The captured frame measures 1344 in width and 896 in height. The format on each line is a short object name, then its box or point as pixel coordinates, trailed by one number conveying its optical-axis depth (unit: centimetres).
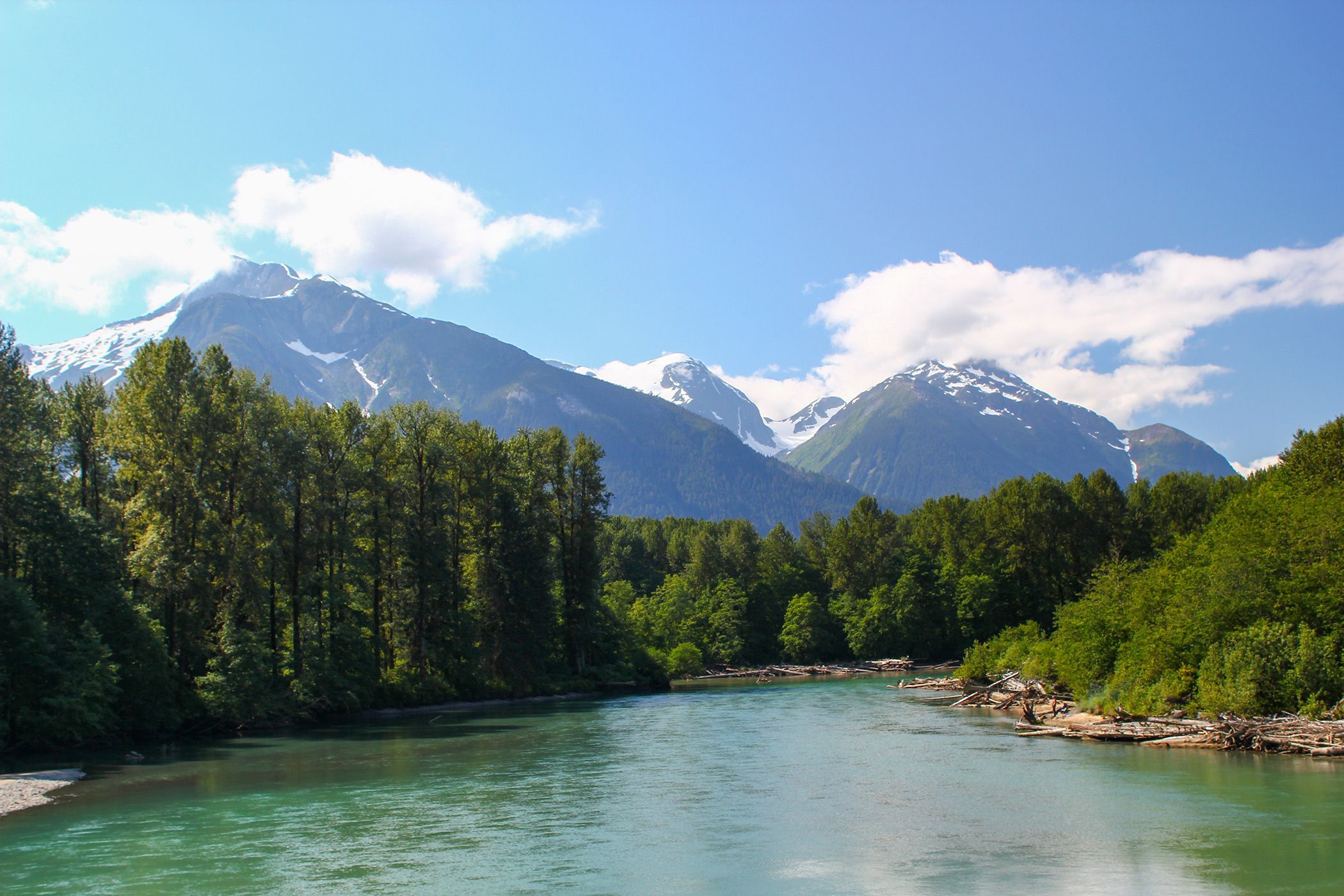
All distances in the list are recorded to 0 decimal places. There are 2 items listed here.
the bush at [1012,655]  5834
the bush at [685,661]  9894
